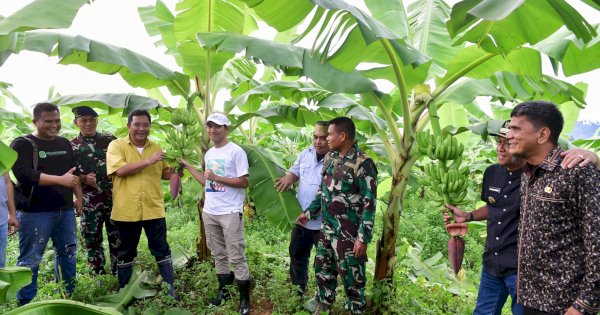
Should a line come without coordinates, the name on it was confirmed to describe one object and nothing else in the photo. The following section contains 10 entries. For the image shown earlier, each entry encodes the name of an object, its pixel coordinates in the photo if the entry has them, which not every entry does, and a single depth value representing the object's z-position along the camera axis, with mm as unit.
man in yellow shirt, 3877
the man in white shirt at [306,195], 3992
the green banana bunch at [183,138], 3981
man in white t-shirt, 3906
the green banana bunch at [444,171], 2781
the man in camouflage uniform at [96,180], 4312
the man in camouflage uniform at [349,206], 3473
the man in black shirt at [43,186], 3619
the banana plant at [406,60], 2502
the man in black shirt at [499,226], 2830
